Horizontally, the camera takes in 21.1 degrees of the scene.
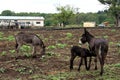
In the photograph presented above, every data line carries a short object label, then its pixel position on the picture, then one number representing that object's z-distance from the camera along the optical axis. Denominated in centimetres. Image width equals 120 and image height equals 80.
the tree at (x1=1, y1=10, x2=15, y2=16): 16640
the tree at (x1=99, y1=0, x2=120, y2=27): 7400
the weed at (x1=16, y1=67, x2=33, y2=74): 1211
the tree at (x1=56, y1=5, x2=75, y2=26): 7931
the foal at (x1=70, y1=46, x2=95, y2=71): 1271
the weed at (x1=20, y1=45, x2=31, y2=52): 1912
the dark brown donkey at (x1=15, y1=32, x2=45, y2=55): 1673
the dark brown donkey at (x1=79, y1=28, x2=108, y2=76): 1199
